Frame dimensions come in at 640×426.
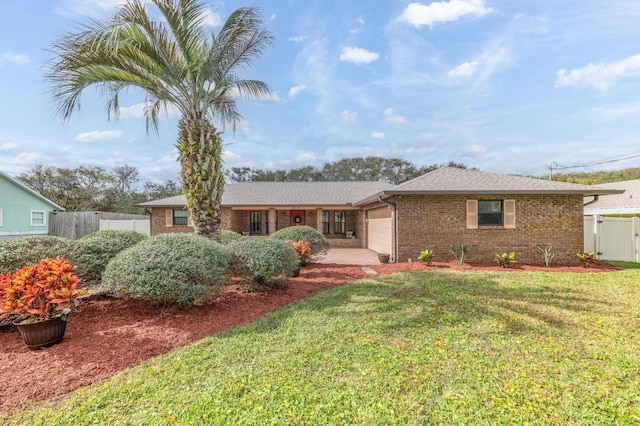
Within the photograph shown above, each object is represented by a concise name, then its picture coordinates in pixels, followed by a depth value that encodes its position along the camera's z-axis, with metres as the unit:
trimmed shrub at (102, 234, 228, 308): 4.84
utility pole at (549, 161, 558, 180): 31.44
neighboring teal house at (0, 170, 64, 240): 15.98
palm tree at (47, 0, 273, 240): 6.09
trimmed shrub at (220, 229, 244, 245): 9.43
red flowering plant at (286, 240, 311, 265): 9.85
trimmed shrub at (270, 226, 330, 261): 10.90
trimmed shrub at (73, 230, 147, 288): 5.67
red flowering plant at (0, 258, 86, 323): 3.85
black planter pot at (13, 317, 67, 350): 3.84
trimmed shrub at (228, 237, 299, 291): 6.54
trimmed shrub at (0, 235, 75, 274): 4.92
